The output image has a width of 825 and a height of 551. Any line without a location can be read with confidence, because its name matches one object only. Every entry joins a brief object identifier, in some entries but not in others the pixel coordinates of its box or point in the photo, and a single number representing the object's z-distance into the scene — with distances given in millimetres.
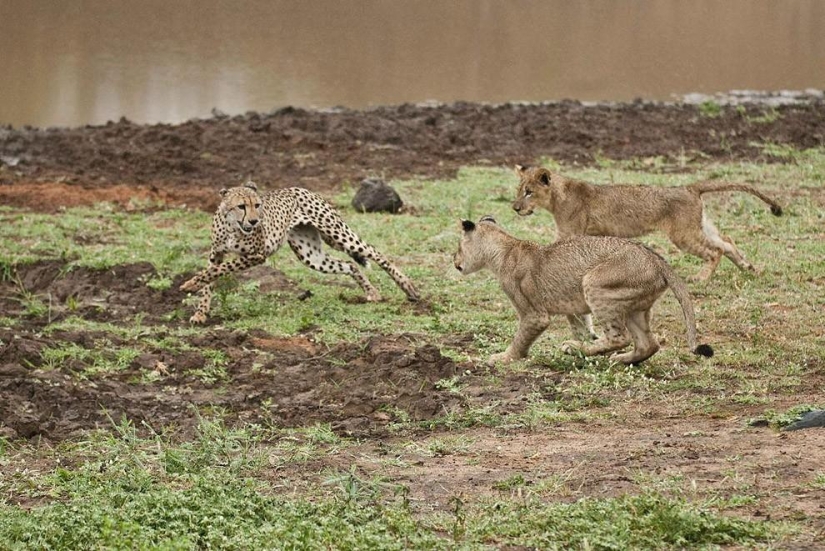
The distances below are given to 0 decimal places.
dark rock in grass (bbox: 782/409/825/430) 14242
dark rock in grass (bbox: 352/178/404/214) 29172
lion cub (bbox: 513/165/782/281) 23484
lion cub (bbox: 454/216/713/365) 17641
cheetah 22516
